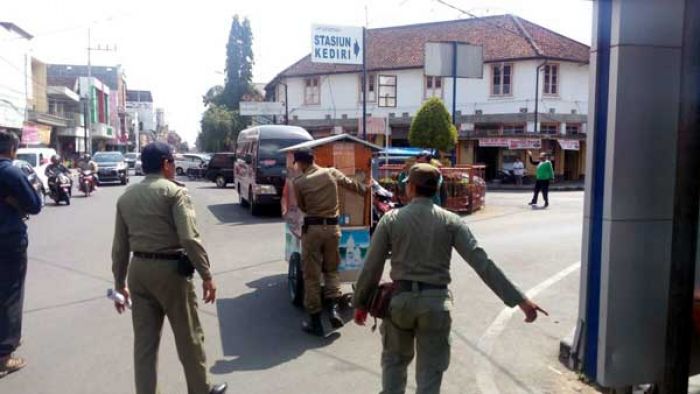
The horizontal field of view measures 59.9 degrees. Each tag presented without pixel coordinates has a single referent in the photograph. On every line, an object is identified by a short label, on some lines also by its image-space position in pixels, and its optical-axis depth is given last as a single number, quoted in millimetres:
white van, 22556
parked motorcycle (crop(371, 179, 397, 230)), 9344
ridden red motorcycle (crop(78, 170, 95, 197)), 23719
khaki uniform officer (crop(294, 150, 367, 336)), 6082
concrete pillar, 3975
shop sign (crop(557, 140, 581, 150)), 32250
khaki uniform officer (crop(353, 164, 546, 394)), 3604
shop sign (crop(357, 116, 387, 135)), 22469
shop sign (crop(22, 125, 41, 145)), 38625
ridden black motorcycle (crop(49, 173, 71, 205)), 19719
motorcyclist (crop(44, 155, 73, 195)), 19800
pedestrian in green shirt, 18297
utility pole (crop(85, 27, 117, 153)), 57188
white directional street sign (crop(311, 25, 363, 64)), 23453
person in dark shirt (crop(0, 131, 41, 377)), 5023
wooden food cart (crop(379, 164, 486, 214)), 16484
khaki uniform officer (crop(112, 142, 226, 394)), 4035
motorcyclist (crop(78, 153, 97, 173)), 24641
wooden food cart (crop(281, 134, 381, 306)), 6918
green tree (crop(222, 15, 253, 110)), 59094
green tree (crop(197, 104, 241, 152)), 53938
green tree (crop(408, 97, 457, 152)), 25478
